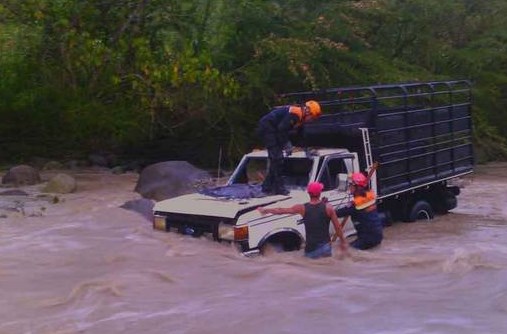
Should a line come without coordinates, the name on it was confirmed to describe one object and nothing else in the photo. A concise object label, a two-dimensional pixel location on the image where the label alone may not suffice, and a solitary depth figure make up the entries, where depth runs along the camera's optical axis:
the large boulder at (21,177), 17.80
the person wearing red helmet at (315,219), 10.21
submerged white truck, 10.42
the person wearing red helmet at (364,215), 11.13
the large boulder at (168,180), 15.20
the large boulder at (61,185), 16.61
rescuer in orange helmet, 11.20
